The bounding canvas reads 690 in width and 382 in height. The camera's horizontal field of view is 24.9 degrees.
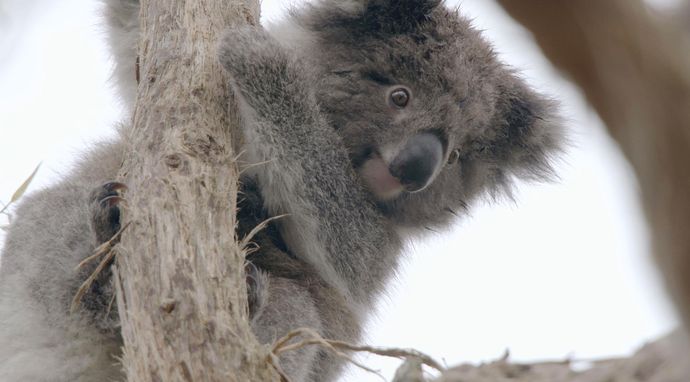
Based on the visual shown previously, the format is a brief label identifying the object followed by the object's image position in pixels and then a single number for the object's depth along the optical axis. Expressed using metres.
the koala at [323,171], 6.08
